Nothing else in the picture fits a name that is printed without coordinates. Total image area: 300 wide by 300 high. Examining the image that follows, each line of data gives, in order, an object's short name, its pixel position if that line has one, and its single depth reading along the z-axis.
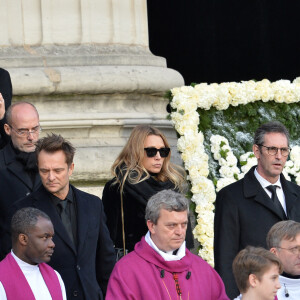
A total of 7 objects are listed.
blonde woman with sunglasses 17.20
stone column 21.00
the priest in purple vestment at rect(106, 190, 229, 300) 14.62
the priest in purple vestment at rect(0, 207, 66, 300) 15.05
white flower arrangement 19.02
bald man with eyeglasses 16.56
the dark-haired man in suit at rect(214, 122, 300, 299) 16.83
